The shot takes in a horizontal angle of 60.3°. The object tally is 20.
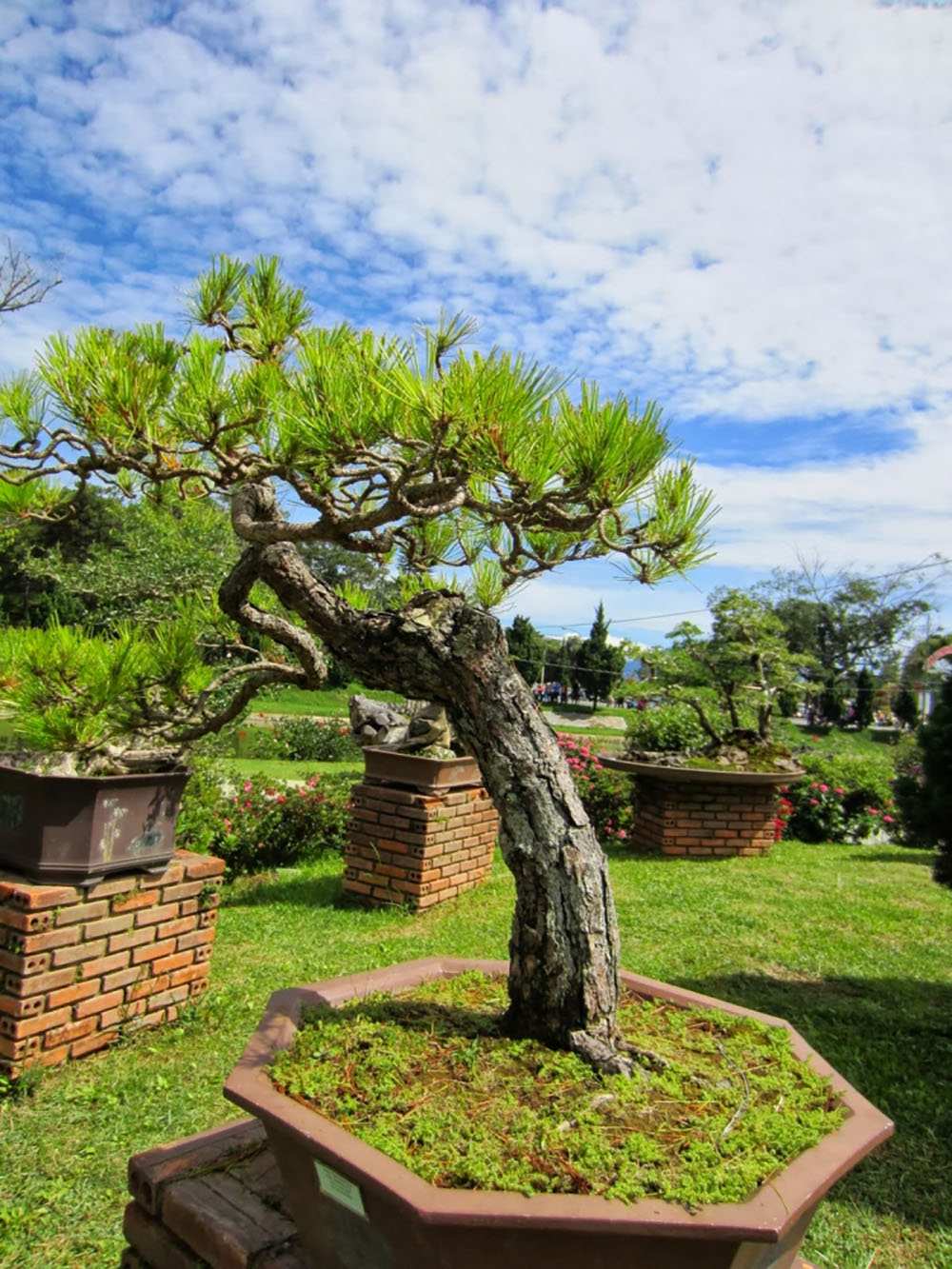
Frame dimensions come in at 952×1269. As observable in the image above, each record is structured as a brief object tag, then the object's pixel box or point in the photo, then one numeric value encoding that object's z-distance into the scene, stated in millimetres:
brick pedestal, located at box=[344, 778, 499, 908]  4438
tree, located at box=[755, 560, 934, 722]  39281
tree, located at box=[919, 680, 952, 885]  3152
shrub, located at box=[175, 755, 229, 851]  4176
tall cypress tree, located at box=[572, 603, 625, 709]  34844
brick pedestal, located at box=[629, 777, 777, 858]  6242
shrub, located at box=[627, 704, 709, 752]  7004
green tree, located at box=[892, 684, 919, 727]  34250
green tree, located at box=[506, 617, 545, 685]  26062
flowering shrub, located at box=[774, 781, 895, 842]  7676
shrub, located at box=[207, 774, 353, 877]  5262
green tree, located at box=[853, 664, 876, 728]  35594
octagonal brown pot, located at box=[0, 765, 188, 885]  2492
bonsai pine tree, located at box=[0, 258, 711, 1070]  1488
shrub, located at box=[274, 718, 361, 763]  13023
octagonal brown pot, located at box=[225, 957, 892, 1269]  1053
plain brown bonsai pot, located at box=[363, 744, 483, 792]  4512
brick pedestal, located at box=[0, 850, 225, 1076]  2498
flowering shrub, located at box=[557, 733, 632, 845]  6988
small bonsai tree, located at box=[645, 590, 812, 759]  7203
